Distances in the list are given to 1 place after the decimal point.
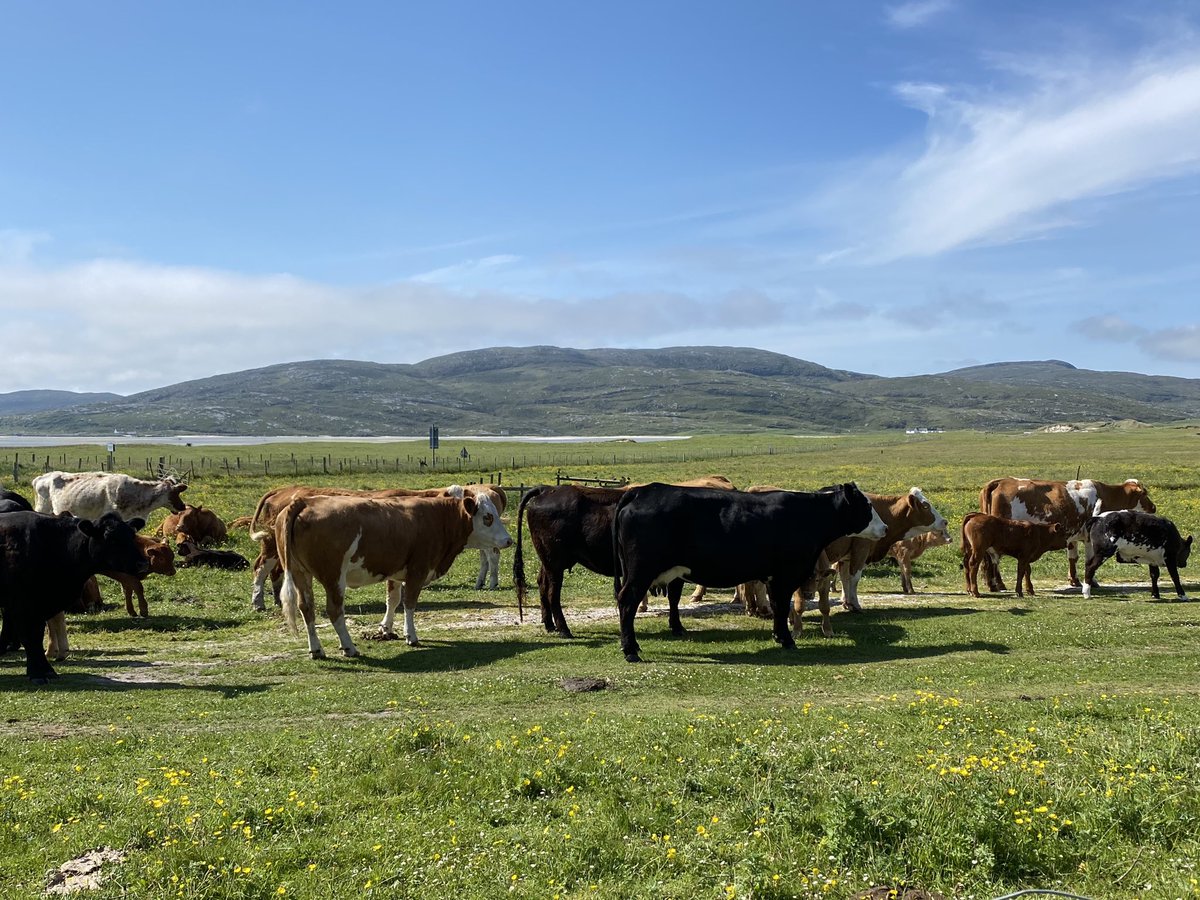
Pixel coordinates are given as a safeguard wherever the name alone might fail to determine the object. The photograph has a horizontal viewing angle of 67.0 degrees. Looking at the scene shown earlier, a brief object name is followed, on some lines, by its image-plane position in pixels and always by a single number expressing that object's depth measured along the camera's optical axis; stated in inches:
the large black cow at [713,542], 663.1
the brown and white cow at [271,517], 819.4
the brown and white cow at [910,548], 949.2
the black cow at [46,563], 561.9
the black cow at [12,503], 738.2
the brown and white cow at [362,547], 647.8
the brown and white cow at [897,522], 837.2
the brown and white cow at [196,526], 1176.8
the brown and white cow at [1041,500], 1074.1
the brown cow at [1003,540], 899.4
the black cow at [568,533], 749.3
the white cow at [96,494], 1083.9
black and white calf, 852.6
